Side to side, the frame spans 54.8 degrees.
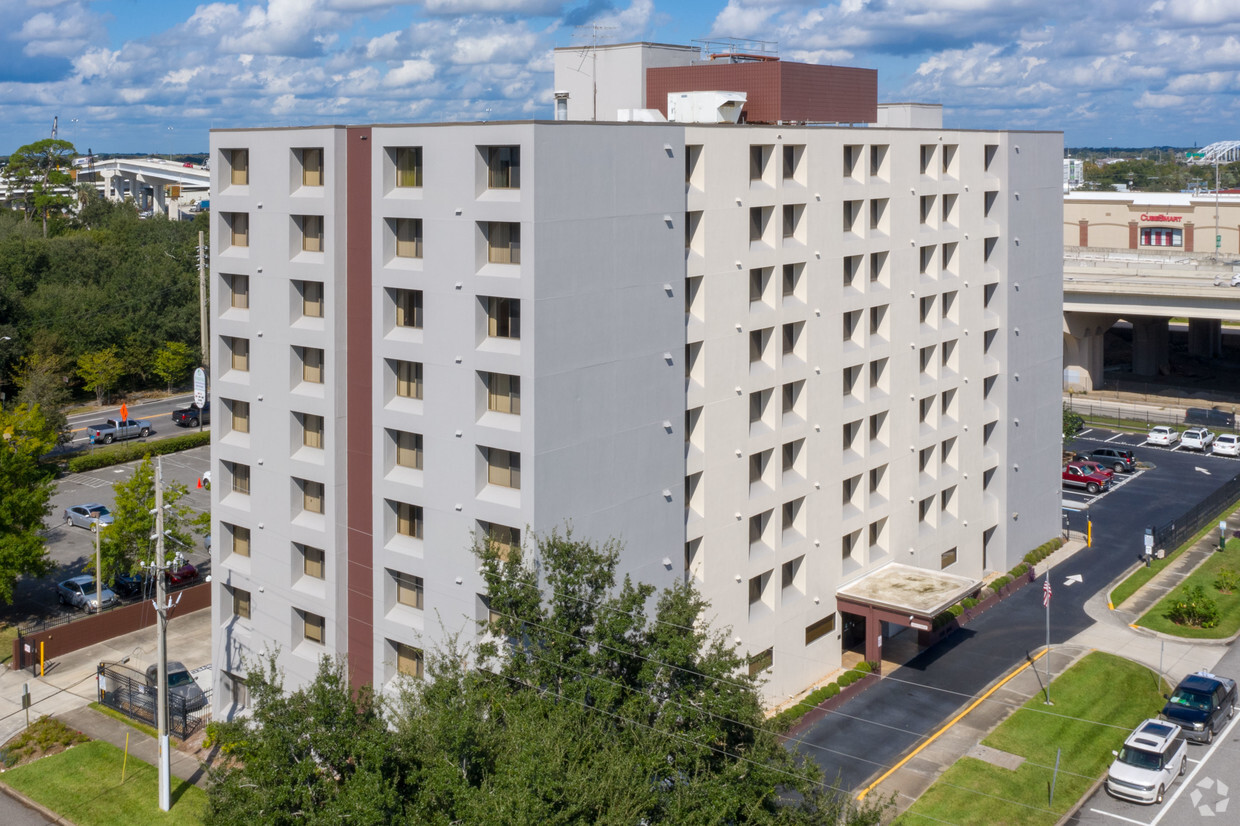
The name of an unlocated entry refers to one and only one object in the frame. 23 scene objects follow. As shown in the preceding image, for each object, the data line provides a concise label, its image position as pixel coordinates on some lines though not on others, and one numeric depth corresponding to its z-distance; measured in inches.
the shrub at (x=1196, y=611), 2114.9
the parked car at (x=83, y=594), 2223.2
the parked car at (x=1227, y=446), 3326.8
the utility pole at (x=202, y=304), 3164.4
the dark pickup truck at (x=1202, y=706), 1685.5
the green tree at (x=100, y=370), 3875.5
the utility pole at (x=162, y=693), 1477.6
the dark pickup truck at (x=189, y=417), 3654.0
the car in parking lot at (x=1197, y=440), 3385.8
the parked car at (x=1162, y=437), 3459.6
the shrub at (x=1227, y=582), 2277.3
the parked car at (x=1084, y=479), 3006.9
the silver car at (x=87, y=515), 2704.2
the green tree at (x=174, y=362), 4045.3
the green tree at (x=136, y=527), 2204.7
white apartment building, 1448.1
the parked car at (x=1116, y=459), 3179.1
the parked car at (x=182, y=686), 1814.7
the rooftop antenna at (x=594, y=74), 2041.1
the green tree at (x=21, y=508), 2000.5
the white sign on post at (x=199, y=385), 2908.5
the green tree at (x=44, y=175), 6053.2
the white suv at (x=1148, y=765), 1518.2
